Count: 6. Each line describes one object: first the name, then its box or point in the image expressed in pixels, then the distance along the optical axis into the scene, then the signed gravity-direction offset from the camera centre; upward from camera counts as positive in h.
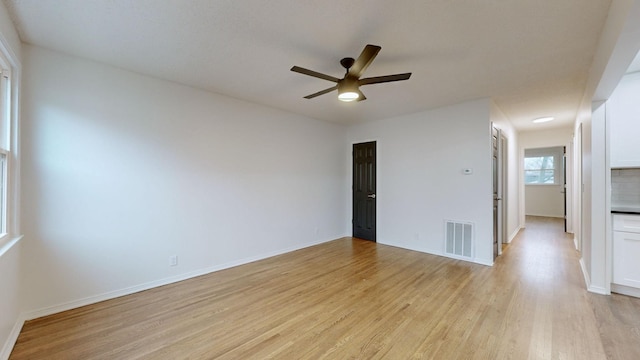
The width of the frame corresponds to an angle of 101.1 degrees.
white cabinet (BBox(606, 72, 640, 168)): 3.00 +0.67
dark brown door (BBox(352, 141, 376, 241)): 5.56 -0.24
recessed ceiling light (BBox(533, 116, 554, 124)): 5.26 +1.25
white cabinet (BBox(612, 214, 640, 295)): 2.86 -0.77
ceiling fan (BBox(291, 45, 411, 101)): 2.21 +0.98
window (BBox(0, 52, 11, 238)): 2.19 +0.34
